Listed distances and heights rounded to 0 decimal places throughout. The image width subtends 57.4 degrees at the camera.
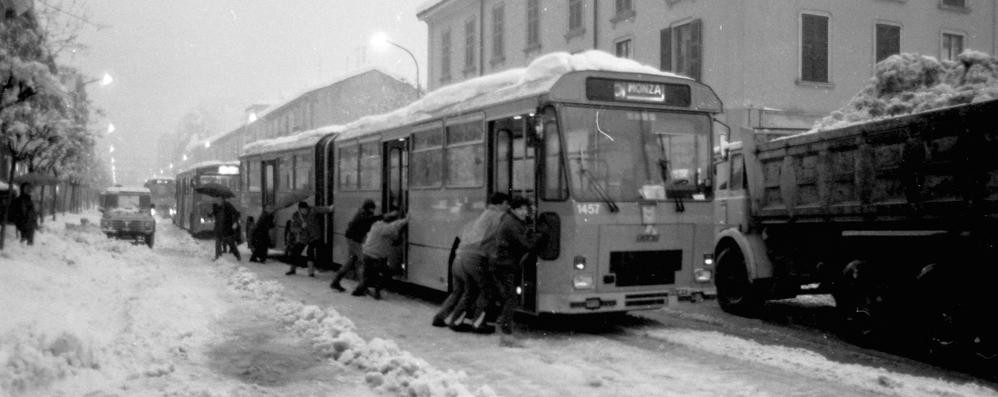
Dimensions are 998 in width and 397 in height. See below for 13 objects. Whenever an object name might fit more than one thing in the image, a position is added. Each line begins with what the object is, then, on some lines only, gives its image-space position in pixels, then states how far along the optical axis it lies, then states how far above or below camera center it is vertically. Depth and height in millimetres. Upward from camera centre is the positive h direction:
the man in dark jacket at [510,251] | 9891 -500
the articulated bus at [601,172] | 10266 +399
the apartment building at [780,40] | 23828 +4748
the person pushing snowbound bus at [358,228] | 15055 -391
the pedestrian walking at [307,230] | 18031 -517
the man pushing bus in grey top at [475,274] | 10359 -792
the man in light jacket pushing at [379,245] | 13977 -627
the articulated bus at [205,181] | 33062 +786
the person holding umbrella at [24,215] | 20891 -319
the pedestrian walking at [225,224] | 21719 -504
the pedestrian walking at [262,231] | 21594 -654
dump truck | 8672 -173
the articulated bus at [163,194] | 60659 +592
